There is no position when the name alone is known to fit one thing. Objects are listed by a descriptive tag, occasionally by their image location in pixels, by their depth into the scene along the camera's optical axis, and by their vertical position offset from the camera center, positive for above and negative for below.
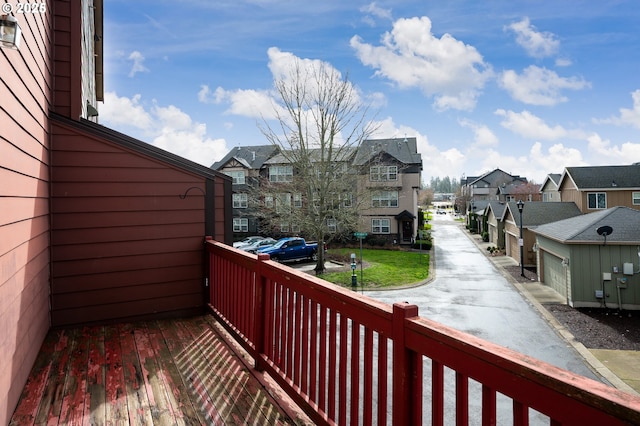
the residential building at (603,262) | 11.93 -1.75
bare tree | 18.16 +4.25
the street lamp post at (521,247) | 18.12 -1.90
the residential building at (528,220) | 20.09 -0.54
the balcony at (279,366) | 1.12 -0.92
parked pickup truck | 20.30 -2.14
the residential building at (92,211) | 3.21 +0.02
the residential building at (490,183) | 60.78 +4.78
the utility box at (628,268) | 11.81 -1.91
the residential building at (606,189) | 23.22 +1.32
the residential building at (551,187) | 31.78 +2.12
